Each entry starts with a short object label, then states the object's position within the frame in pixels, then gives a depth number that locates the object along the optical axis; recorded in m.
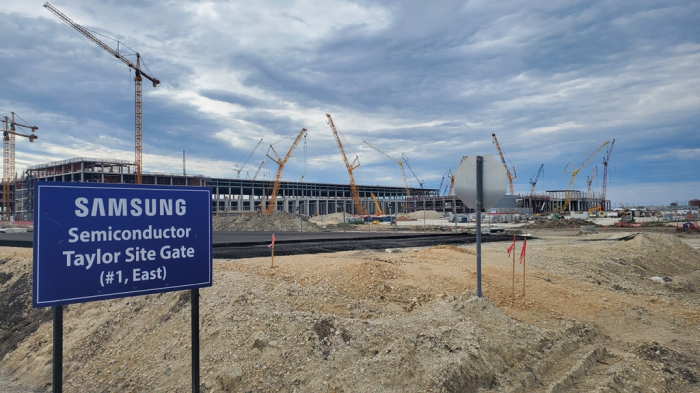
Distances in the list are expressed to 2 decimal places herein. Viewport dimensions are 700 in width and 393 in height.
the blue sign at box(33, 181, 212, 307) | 3.46
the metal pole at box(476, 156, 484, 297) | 6.71
